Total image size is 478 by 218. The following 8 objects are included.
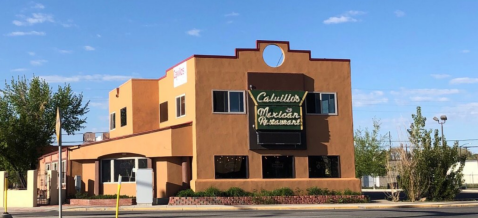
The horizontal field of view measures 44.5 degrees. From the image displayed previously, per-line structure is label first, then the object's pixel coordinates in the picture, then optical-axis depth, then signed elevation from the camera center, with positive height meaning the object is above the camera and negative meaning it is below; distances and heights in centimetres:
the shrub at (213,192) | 3219 -150
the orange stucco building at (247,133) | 3369 +182
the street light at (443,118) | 4503 +322
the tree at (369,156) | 5806 +59
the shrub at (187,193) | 3205 -150
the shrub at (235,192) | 3266 -155
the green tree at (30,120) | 4400 +434
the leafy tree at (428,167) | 3397 -42
